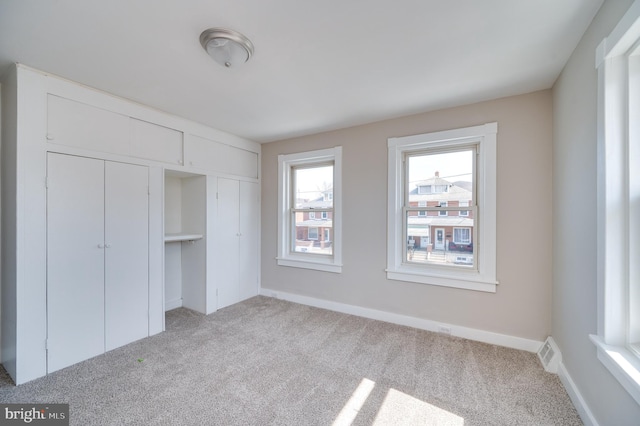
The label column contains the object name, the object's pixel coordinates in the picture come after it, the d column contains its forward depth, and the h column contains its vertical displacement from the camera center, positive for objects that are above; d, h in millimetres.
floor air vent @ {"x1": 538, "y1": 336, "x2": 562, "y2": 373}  2146 -1232
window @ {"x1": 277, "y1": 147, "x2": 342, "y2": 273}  3587 +68
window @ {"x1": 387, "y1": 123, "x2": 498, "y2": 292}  2662 +56
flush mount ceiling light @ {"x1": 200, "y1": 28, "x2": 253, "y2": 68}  1676 +1136
